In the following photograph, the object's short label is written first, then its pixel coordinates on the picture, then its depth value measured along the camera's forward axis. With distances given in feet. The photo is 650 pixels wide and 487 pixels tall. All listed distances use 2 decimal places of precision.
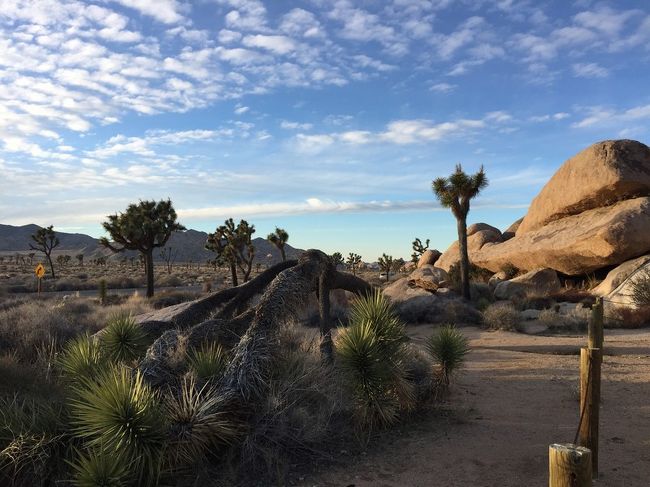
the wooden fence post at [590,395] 17.88
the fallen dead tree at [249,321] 20.86
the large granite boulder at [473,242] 113.39
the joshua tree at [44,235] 201.11
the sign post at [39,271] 96.64
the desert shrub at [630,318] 58.59
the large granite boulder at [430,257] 133.28
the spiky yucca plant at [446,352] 29.04
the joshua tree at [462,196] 82.74
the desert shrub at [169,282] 180.34
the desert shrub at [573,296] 70.35
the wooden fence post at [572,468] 11.47
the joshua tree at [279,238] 136.98
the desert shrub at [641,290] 60.31
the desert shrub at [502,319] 61.23
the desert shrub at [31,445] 18.03
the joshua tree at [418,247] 161.83
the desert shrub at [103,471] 15.96
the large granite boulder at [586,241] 73.05
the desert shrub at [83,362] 23.89
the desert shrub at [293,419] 19.66
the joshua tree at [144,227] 108.27
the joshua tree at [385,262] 189.57
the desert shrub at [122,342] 26.66
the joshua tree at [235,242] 136.36
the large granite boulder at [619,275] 70.02
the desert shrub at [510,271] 95.61
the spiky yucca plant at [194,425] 17.81
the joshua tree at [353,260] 231.91
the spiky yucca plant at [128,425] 16.63
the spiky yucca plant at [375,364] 23.18
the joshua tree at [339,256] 203.51
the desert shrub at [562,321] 59.00
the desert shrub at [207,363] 21.15
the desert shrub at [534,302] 72.18
